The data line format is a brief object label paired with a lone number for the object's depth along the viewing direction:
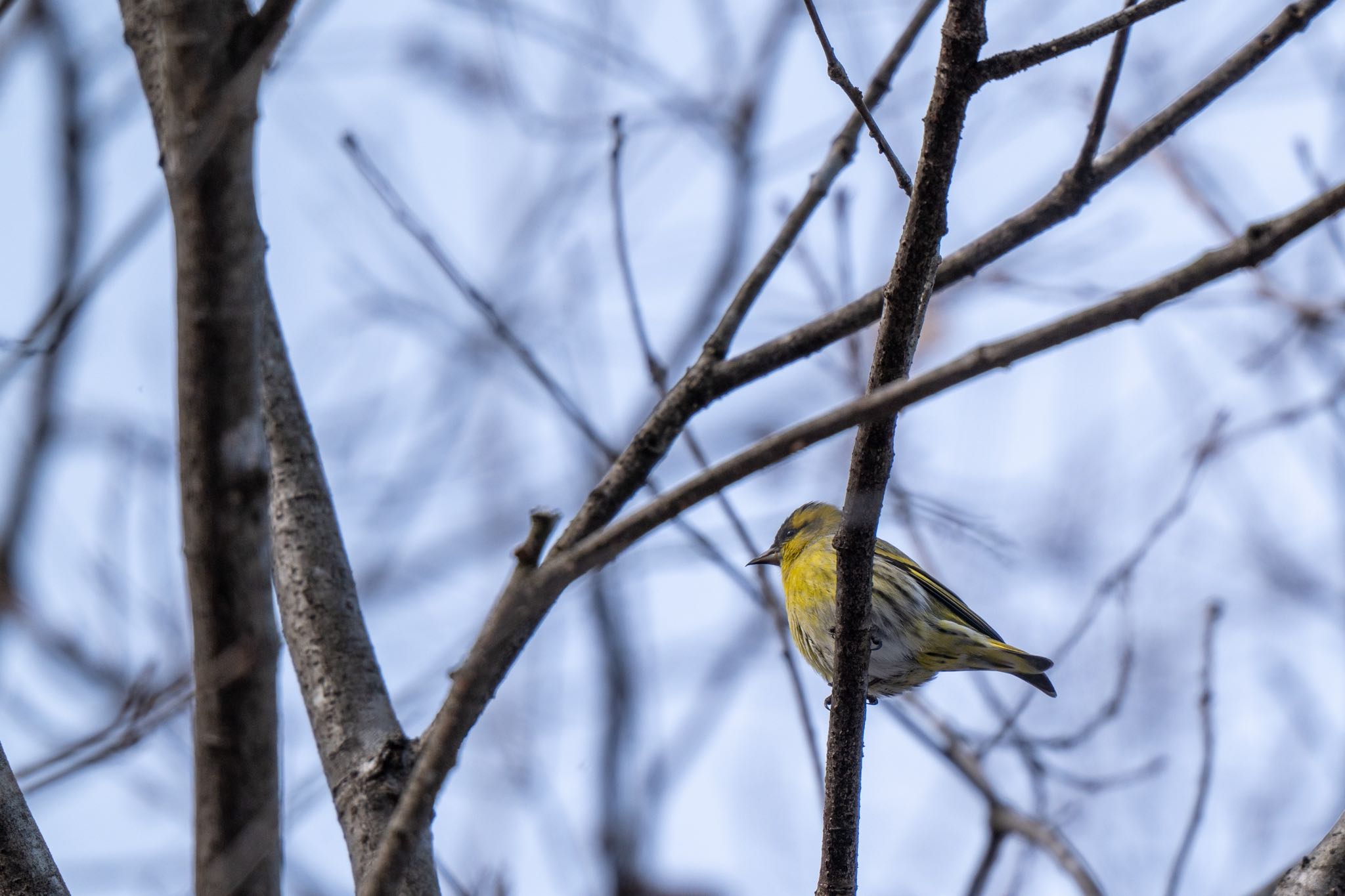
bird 9.47
